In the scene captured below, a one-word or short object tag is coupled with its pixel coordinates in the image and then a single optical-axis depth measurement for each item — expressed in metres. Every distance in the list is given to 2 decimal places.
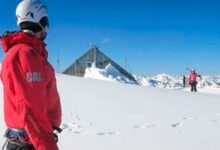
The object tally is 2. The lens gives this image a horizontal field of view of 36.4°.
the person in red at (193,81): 16.87
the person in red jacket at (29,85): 1.79
